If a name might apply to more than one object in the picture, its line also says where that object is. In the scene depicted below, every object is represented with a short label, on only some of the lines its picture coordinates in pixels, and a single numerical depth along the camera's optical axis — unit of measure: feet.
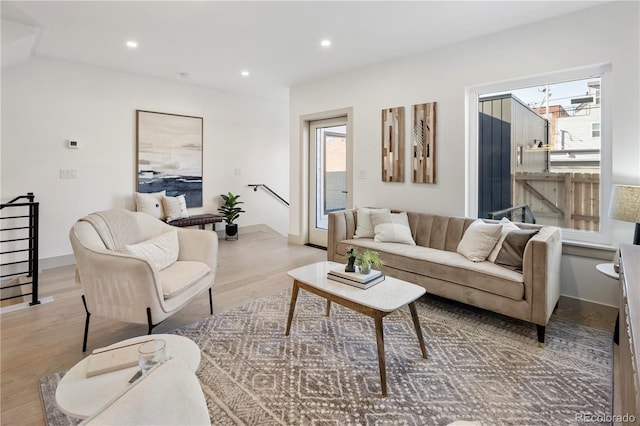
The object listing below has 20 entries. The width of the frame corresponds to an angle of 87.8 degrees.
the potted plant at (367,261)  7.69
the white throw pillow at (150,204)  15.96
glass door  17.02
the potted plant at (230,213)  19.63
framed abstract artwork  16.61
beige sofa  7.94
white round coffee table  3.69
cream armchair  6.94
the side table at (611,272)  7.96
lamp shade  7.70
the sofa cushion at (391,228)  12.12
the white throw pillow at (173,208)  16.67
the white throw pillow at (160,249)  8.36
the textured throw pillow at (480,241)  9.70
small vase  7.94
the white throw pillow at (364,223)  12.96
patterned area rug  5.64
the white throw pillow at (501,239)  9.56
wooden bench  16.68
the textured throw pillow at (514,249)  9.04
